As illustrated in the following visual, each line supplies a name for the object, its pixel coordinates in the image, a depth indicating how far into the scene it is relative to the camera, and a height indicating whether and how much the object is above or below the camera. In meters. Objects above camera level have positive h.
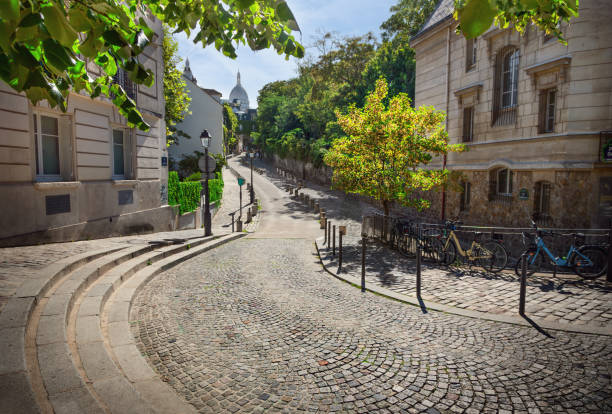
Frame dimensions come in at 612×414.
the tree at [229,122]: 67.79 +13.95
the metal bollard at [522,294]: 5.68 -1.75
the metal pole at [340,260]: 9.10 -1.99
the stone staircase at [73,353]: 2.83 -1.81
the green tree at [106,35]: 1.92 +1.07
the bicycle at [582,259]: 7.52 -1.52
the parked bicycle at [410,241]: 9.81 -1.64
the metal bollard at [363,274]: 7.63 -2.00
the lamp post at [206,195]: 13.60 -0.38
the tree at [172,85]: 19.98 +6.32
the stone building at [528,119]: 11.38 +2.93
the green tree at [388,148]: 12.08 +1.52
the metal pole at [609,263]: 7.30 -1.53
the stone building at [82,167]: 8.02 +0.52
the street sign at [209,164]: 13.83 +0.89
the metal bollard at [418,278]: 6.75 -1.80
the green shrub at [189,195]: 18.00 -0.56
